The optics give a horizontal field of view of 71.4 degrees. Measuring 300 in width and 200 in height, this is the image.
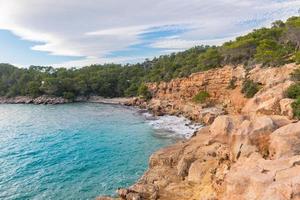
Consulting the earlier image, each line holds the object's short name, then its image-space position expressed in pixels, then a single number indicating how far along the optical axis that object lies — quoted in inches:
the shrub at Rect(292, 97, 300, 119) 498.9
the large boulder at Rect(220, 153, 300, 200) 243.1
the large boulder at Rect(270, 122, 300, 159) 339.4
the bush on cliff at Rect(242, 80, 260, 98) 969.2
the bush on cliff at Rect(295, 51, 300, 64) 851.1
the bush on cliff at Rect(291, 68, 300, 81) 735.5
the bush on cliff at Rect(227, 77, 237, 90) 1162.8
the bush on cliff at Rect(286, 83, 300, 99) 600.0
